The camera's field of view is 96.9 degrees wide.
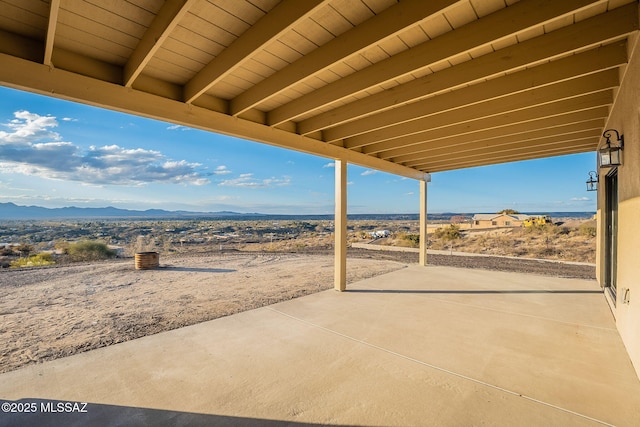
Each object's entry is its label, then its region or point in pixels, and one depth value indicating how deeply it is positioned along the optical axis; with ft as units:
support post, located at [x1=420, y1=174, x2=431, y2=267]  25.14
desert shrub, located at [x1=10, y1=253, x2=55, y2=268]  28.75
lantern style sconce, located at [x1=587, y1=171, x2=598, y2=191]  17.11
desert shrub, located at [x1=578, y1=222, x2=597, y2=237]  42.68
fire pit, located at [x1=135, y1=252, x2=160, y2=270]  25.66
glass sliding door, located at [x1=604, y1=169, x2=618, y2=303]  13.58
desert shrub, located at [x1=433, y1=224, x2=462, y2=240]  49.78
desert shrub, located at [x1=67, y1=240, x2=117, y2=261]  35.78
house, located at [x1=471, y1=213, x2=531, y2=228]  75.83
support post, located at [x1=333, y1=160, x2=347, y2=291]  16.96
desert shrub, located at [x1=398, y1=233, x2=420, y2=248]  46.93
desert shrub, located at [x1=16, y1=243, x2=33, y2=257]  36.37
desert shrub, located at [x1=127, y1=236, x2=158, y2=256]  41.86
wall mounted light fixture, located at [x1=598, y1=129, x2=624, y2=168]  9.53
